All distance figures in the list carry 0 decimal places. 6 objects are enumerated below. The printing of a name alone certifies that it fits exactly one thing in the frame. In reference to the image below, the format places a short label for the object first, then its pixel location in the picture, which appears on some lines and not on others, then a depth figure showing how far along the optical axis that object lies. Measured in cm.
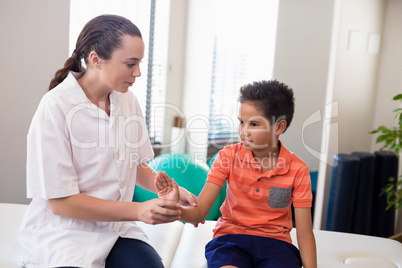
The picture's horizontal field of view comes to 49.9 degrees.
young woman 132
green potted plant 262
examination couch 159
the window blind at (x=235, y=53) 296
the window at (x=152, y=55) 296
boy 148
